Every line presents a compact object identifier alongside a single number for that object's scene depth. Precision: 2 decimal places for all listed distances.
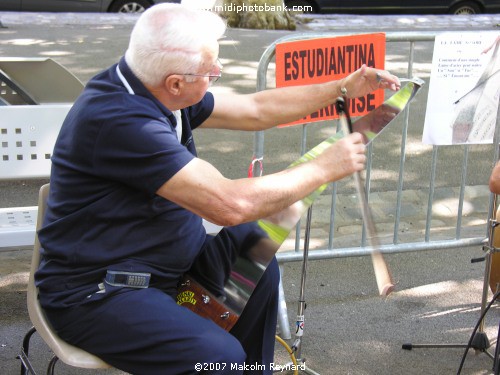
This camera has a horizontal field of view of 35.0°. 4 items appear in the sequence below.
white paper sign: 3.52
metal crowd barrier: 3.62
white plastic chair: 2.42
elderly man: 2.27
